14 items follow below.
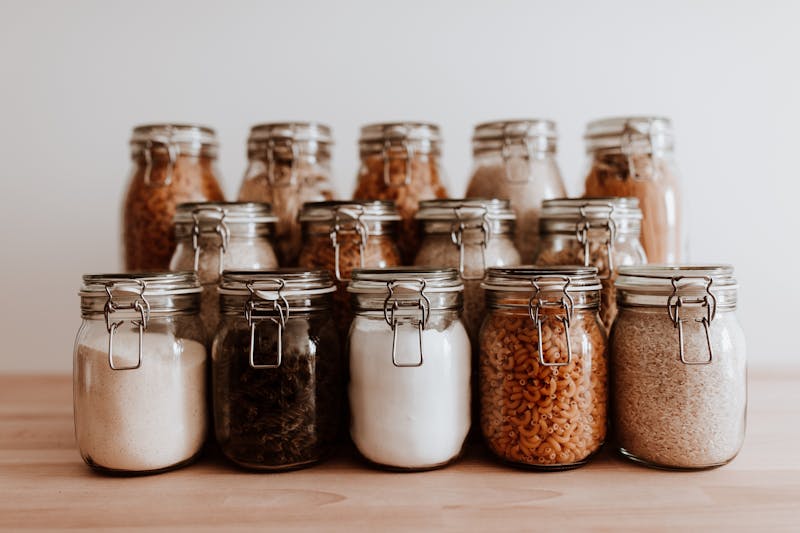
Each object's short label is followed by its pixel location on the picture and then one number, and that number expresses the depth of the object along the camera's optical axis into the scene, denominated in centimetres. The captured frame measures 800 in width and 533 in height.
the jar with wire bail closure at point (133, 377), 89
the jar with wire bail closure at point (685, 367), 88
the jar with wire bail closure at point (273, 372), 90
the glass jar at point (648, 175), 116
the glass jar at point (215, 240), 106
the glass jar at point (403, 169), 118
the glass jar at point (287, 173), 120
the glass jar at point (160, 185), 116
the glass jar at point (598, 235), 104
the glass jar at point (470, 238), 106
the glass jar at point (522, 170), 119
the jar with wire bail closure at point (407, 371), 90
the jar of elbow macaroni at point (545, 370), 88
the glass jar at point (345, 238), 105
